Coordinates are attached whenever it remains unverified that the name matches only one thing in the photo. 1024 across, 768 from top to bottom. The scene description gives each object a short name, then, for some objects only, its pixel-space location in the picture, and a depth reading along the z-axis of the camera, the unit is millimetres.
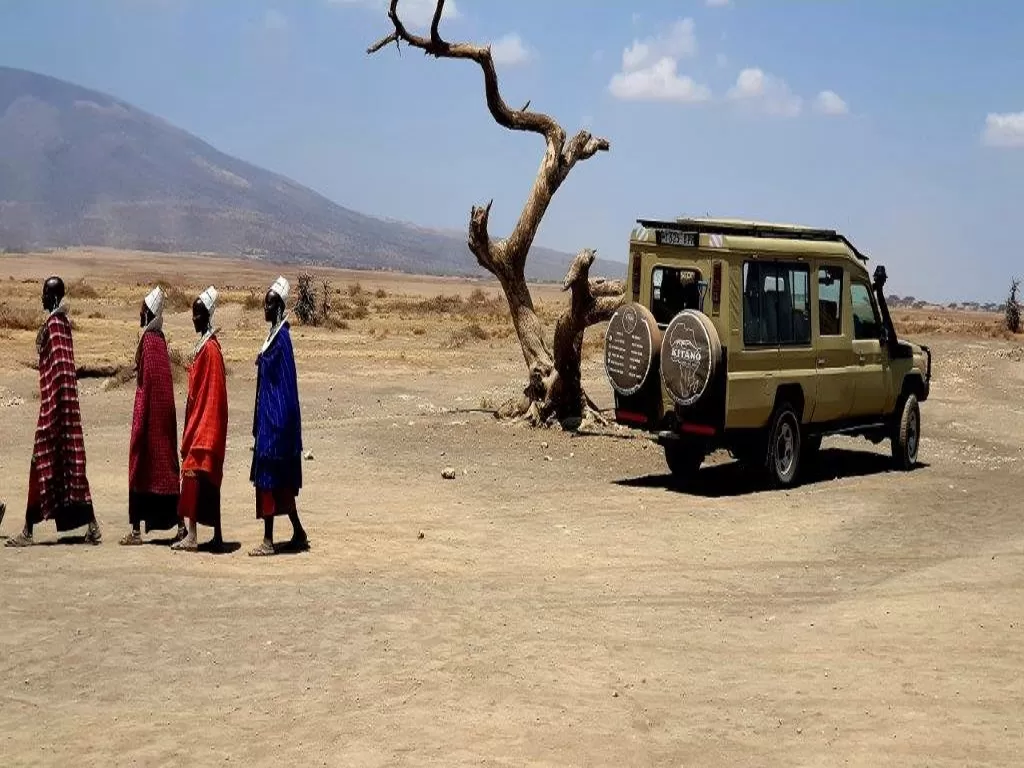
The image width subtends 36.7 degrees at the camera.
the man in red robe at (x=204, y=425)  11352
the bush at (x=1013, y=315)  58125
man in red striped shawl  11664
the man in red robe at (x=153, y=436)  11617
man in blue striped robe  11281
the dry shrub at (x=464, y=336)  38362
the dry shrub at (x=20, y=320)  34406
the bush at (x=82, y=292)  54750
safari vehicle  15086
